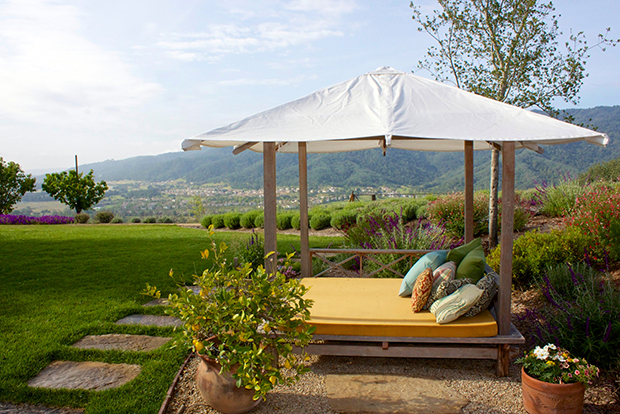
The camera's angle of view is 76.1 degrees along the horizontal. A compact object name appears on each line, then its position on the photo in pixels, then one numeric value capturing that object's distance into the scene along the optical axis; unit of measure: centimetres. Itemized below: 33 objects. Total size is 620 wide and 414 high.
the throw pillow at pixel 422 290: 350
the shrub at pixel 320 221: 1271
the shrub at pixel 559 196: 853
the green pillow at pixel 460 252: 399
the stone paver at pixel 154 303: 507
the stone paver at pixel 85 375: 309
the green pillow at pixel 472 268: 357
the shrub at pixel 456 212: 845
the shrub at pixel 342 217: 1169
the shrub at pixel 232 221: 1458
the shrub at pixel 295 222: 1311
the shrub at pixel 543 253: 498
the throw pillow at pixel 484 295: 341
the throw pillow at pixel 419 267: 397
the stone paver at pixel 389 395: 281
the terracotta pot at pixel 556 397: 261
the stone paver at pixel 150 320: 440
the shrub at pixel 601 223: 480
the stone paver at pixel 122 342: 377
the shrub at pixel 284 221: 1349
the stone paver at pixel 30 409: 276
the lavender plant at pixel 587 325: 311
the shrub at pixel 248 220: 1414
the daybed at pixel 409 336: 324
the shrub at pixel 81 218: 1750
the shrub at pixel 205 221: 1473
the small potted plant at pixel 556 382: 261
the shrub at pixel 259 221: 1365
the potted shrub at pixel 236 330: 245
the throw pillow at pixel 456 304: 327
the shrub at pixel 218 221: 1520
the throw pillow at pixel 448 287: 350
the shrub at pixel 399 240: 578
